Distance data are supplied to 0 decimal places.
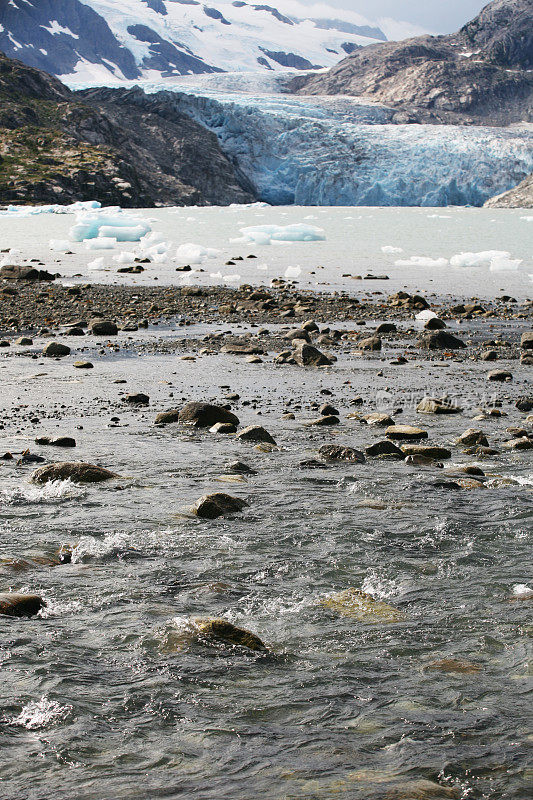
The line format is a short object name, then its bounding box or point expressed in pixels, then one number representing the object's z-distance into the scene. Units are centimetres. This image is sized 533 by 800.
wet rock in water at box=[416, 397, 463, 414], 952
